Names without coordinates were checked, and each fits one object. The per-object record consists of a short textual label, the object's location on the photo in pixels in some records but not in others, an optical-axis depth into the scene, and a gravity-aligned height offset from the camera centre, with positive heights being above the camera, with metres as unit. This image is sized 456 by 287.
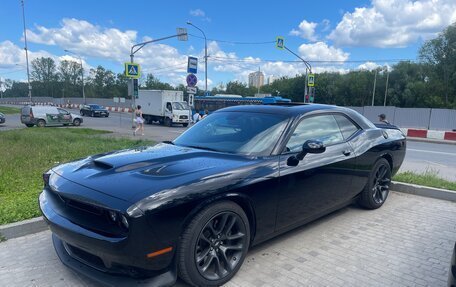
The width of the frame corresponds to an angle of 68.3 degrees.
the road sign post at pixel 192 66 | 12.03 +1.04
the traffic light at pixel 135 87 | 19.98 +0.36
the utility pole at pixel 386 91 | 56.44 +1.83
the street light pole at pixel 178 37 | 21.02 +3.62
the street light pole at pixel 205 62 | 35.63 +3.50
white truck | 28.78 -1.13
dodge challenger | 2.46 -0.84
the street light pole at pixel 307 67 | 26.78 +2.66
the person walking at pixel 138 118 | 20.02 -1.48
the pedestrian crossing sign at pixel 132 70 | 18.78 +1.27
